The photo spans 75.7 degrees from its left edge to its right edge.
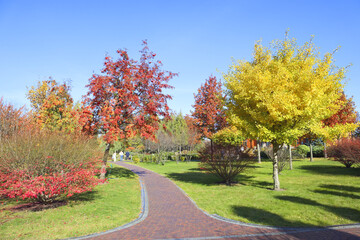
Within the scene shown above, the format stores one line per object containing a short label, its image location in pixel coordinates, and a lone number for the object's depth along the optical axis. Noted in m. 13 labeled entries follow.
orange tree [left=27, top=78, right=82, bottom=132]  18.72
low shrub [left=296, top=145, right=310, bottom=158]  27.88
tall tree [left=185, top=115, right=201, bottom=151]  37.59
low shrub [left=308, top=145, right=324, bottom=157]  28.47
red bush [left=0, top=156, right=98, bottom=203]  7.00
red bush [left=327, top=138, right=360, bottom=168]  14.96
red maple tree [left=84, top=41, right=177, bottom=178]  13.48
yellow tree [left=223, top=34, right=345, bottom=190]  9.76
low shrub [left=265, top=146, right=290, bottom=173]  16.08
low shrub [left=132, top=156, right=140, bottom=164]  34.13
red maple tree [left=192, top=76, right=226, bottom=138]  21.77
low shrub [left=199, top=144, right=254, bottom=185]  12.82
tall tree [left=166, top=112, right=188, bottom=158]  64.36
